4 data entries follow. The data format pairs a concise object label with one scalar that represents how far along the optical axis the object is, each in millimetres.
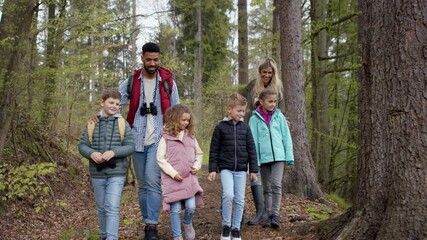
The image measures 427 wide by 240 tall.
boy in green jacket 4484
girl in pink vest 4574
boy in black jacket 4684
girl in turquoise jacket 5094
